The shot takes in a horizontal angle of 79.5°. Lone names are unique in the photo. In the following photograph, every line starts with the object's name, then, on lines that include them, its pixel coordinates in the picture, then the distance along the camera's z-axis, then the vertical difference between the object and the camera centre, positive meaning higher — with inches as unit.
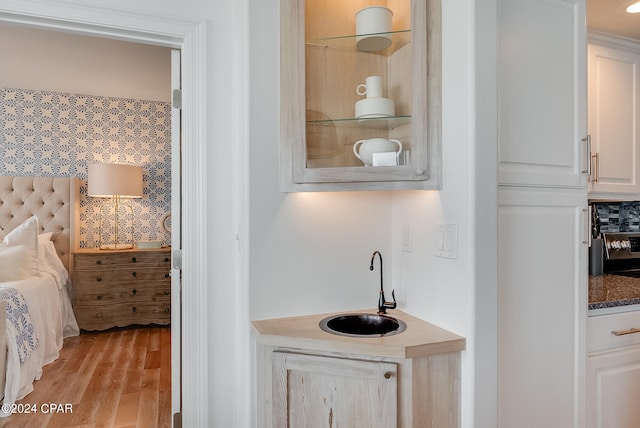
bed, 100.3 -20.4
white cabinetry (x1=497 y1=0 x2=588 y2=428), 53.9 +0.3
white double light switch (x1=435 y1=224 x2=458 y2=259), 53.0 -3.7
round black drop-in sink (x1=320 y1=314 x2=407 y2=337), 60.4 -17.5
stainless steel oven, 91.0 -9.6
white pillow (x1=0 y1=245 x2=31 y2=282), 120.9 -15.2
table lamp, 152.9 +13.7
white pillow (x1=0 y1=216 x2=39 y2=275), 129.6 -8.3
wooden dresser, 150.6 -29.1
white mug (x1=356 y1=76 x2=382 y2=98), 58.3 +19.6
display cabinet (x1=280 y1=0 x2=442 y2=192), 55.0 +18.1
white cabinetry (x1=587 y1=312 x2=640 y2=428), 60.4 -25.3
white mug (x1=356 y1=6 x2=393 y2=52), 58.8 +28.7
